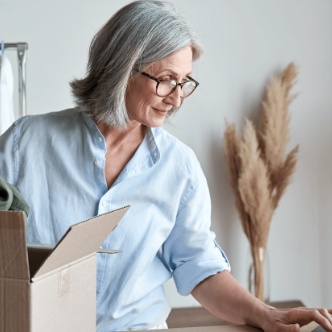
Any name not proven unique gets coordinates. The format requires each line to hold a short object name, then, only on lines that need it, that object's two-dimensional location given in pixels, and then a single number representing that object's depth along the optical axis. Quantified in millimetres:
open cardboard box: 1925
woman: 3216
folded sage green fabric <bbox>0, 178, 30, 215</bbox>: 2222
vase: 4647
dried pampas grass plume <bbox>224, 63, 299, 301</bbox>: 4622
